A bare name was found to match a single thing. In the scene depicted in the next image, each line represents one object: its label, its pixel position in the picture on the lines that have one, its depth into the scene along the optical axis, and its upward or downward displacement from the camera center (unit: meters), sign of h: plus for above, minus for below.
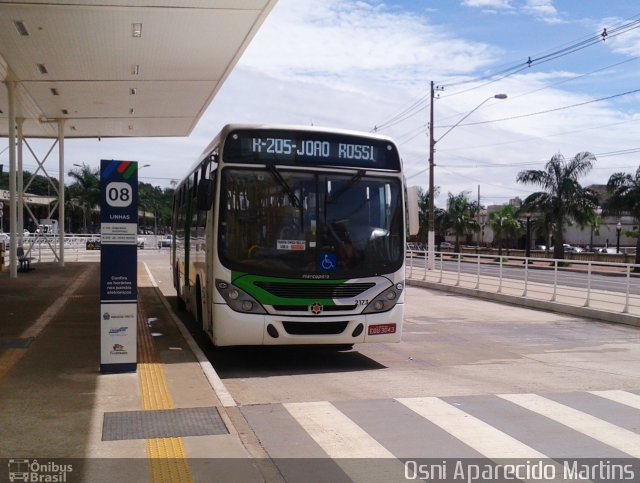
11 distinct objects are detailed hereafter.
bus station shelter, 13.79 +4.31
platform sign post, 8.27 -0.44
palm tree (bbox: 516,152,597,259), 46.12 +2.59
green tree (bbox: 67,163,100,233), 73.50 +4.27
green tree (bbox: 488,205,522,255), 65.00 +0.84
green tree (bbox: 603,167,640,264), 42.12 +2.30
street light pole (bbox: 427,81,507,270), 36.05 +2.91
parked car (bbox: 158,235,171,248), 61.62 -1.28
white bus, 9.28 -0.10
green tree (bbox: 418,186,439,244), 70.44 +2.13
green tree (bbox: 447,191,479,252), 70.38 +1.56
